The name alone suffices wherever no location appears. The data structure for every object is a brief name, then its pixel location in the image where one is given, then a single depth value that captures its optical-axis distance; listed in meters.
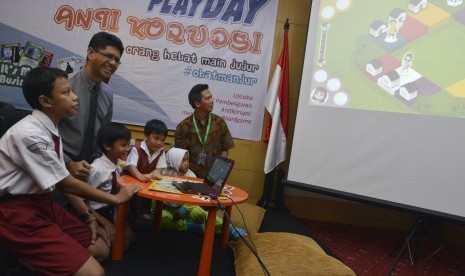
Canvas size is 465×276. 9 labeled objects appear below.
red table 1.77
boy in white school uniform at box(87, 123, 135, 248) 2.16
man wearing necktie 2.12
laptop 1.94
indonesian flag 3.69
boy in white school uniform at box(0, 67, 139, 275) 1.46
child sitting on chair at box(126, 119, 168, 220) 2.56
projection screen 2.44
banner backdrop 3.78
